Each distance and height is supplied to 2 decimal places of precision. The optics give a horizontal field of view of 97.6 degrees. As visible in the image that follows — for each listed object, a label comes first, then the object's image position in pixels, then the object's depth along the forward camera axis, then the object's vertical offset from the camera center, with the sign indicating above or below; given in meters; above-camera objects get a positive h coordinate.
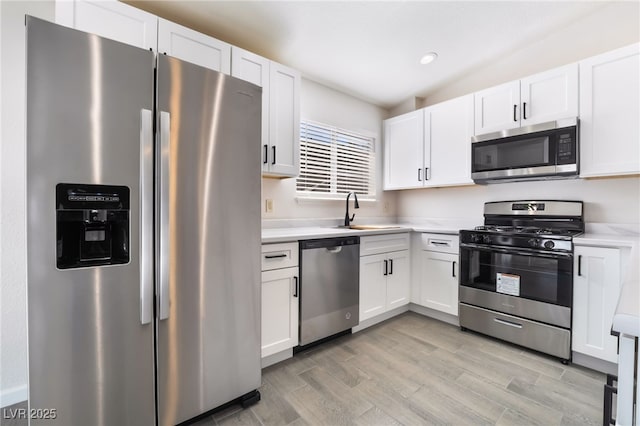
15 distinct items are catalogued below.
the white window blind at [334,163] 2.95 +0.55
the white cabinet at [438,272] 2.74 -0.63
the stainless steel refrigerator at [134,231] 1.08 -0.10
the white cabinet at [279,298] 1.93 -0.63
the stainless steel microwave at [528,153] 2.26 +0.51
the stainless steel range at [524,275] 2.13 -0.53
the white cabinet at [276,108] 2.15 +0.85
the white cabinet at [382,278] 2.58 -0.67
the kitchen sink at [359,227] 3.08 -0.18
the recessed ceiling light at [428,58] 2.77 +1.54
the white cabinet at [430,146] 2.91 +0.74
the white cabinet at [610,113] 2.02 +0.74
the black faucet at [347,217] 3.05 -0.08
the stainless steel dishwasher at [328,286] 2.14 -0.62
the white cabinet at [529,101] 2.29 +0.98
